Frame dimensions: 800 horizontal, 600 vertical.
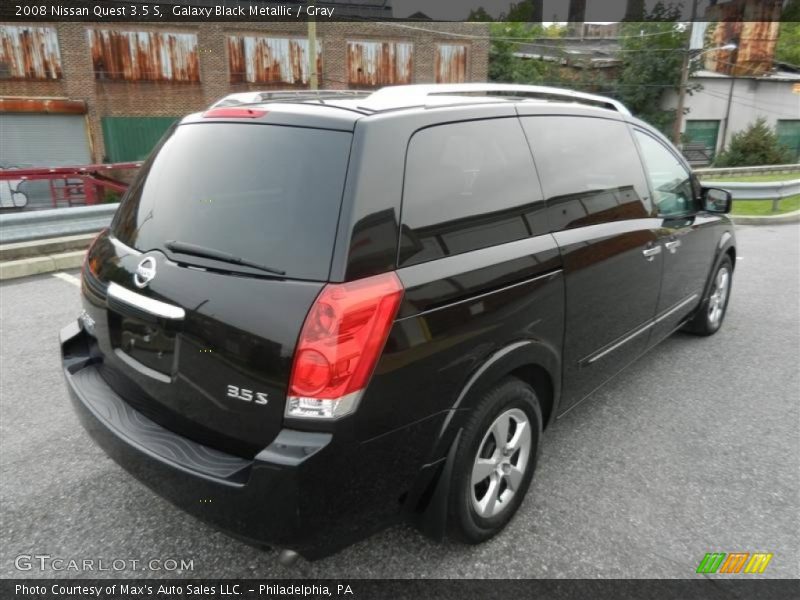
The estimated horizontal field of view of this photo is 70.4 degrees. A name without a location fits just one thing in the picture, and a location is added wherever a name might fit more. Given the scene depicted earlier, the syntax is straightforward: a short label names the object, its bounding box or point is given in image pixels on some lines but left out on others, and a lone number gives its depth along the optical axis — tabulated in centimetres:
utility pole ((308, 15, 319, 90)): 1734
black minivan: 179
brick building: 2308
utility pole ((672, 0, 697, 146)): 2928
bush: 2983
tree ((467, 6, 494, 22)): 3688
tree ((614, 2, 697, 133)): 3550
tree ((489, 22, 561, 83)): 3812
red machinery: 1304
